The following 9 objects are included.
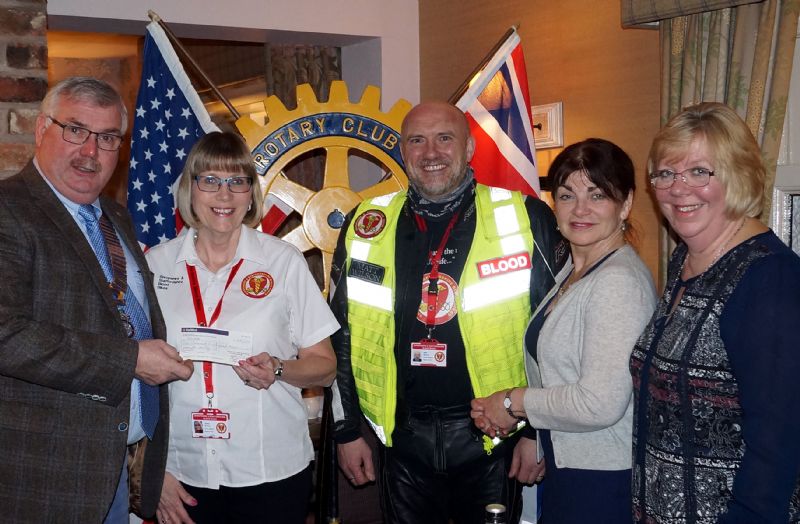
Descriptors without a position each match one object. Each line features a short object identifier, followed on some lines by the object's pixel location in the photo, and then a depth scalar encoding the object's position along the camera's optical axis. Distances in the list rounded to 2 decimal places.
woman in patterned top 1.62
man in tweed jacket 1.92
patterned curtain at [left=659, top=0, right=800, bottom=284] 2.80
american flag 3.57
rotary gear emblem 3.52
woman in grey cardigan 2.04
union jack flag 3.76
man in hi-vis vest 2.56
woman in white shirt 2.32
